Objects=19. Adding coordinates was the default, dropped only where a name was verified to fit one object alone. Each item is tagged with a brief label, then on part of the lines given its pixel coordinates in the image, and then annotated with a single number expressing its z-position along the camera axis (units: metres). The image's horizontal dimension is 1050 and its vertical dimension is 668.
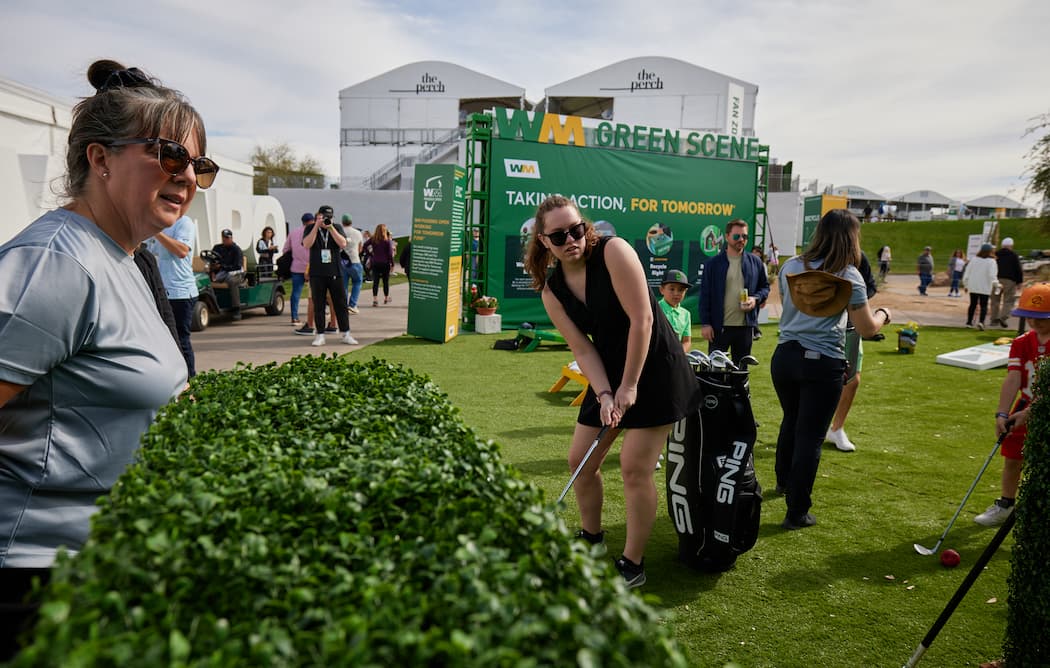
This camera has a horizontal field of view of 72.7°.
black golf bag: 4.06
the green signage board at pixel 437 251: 12.51
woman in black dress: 3.50
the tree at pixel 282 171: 40.16
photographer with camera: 11.28
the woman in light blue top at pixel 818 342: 4.62
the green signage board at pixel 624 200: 14.40
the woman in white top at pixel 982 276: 16.52
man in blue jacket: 7.76
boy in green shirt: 6.77
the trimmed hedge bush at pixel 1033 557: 2.68
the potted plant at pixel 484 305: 14.02
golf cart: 13.46
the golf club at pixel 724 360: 4.19
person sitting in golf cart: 13.99
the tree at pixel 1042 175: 22.64
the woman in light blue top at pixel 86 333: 1.59
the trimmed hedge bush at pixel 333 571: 0.99
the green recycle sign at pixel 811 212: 26.28
